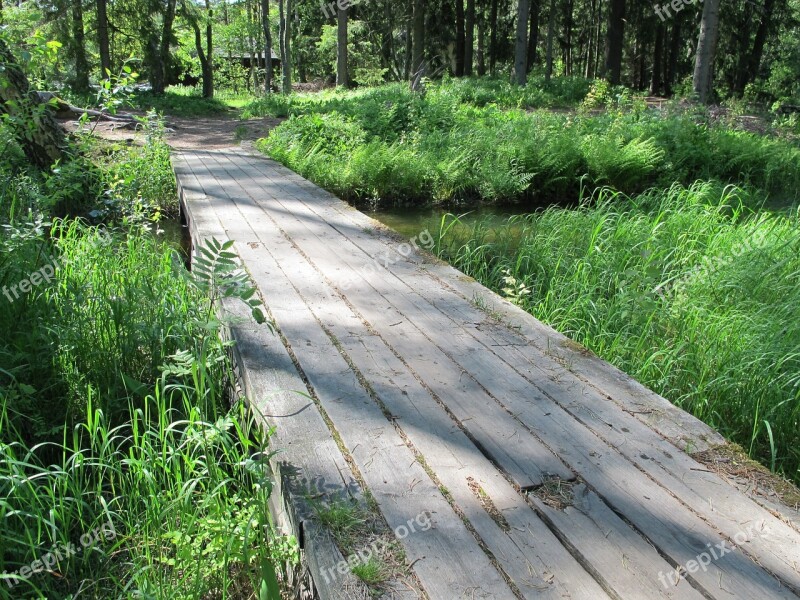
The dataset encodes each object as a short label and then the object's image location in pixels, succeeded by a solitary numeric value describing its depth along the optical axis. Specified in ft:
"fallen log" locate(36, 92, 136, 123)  42.55
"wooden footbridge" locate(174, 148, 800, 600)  6.75
